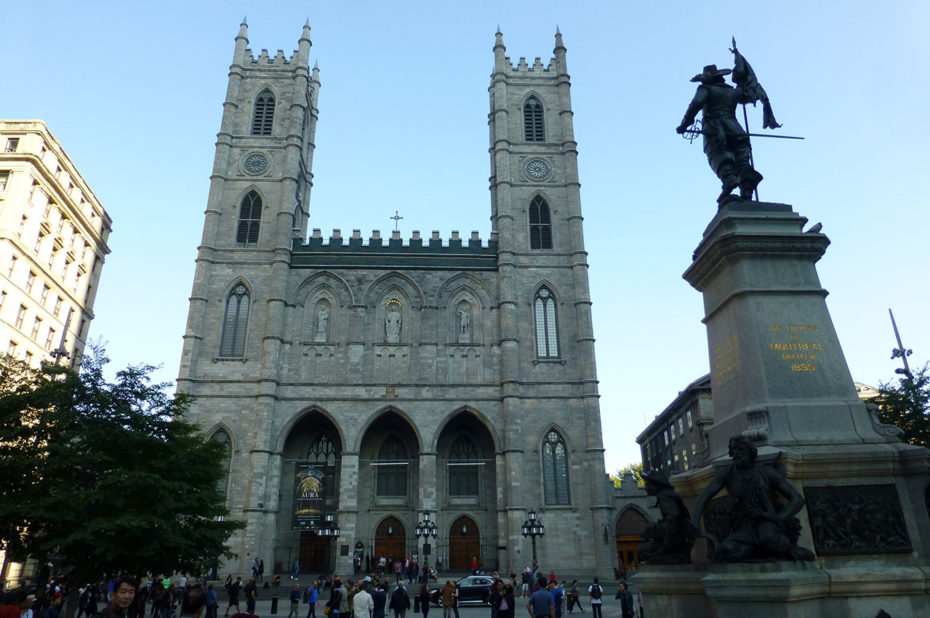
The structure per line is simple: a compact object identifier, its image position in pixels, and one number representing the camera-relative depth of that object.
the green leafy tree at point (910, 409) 20.83
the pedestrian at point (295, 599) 18.56
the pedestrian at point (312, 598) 18.29
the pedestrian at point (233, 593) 21.83
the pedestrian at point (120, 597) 3.96
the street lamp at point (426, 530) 30.62
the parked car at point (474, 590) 23.05
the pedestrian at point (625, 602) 14.03
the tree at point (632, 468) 72.78
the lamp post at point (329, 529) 31.72
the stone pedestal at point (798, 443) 5.70
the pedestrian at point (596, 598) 16.67
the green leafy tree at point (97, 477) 15.55
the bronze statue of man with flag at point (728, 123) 8.34
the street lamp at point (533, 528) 29.72
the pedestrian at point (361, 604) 11.33
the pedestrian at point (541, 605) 10.13
